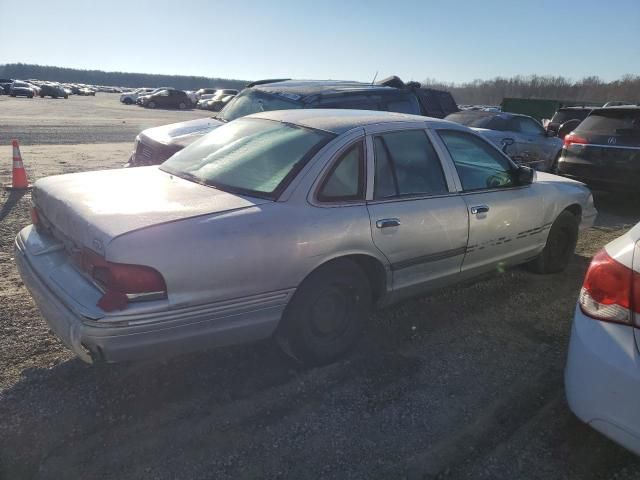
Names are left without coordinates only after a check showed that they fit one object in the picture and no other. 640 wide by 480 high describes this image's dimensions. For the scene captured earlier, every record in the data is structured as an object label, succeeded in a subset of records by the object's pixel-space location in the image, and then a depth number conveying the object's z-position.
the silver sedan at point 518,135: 10.37
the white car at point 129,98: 47.97
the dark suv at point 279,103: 6.51
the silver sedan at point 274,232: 2.39
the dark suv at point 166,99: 41.81
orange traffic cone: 7.54
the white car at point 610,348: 2.02
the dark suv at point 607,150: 7.57
